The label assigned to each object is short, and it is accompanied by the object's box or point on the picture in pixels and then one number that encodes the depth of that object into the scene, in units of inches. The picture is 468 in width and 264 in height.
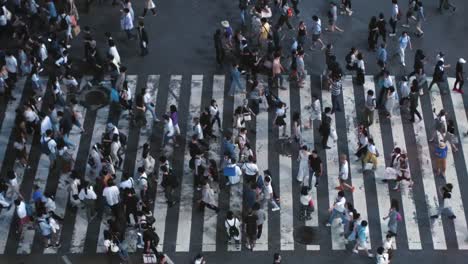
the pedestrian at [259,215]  975.6
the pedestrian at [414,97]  1153.4
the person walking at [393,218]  973.2
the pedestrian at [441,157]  1061.9
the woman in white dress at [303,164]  1058.7
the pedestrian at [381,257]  941.8
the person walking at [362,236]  958.0
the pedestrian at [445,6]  1395.2
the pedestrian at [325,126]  1106.7
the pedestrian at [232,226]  972.3
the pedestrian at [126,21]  1312.7
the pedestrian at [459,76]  1195.9
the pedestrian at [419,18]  1316.4
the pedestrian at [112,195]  1007.6
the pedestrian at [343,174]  1052.5
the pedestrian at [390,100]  1157.1
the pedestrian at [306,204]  1008.2
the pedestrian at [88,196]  1014.4
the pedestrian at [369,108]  1142.3
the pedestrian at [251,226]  968.3
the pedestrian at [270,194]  1018.6
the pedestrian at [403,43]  1248.8
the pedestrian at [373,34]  1286.9
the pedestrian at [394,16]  1309.1
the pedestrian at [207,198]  1033.5
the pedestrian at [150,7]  1381.6
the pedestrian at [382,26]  1279.5
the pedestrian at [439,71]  1192.8
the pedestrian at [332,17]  1330.0
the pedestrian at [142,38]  1273.4
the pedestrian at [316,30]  1282.0
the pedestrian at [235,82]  1198.9
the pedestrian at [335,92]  1174.3
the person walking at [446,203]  997.8
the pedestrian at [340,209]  994.1
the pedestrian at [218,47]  1251.2
